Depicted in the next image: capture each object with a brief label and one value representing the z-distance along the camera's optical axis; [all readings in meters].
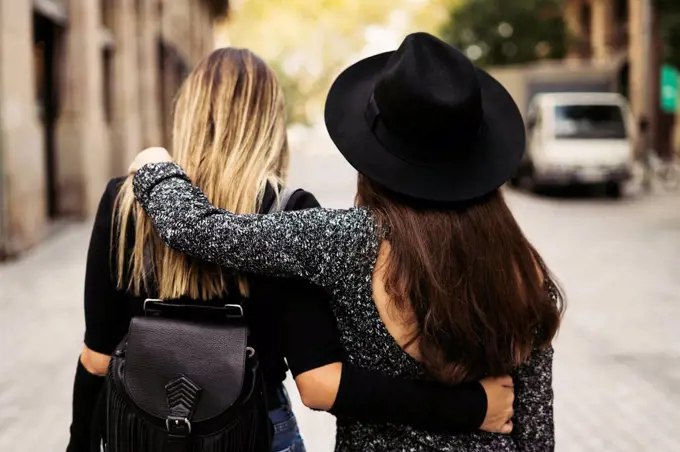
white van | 19.52
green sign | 27.42
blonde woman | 1.94
